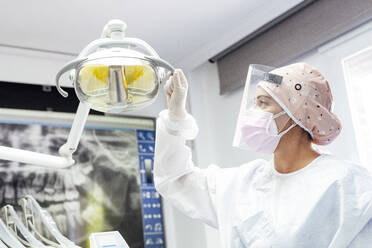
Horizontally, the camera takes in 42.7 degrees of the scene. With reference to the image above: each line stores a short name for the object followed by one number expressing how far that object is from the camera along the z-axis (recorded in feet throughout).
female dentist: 4.80
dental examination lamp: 3.17
